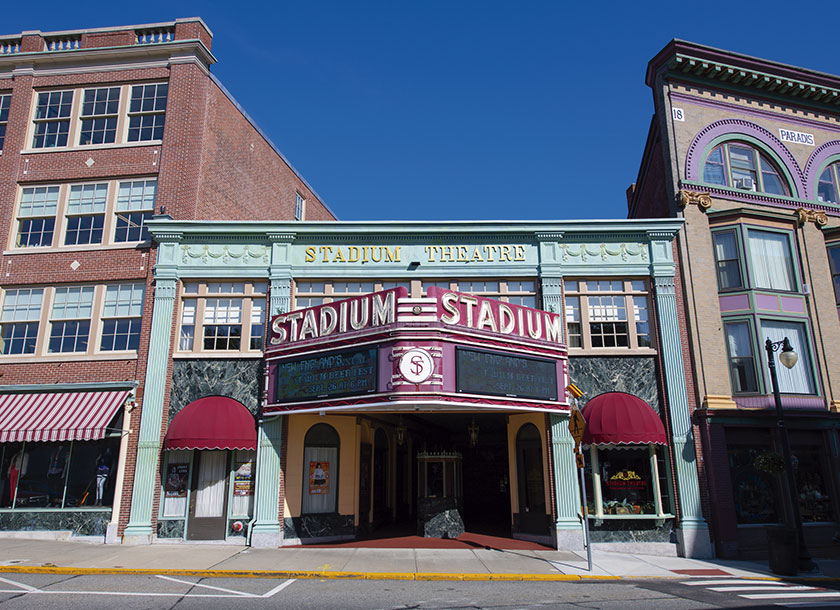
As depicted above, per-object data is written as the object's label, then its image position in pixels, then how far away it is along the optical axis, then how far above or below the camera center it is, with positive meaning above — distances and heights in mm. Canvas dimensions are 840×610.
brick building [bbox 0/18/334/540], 18453 +8534
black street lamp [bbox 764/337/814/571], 15281 +434
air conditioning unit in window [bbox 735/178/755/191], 21250 +9662
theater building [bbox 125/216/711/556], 16469 +2699
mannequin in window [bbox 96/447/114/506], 18375 +188
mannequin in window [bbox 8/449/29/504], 18672 +250
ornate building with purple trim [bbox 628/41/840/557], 18312 +6627
